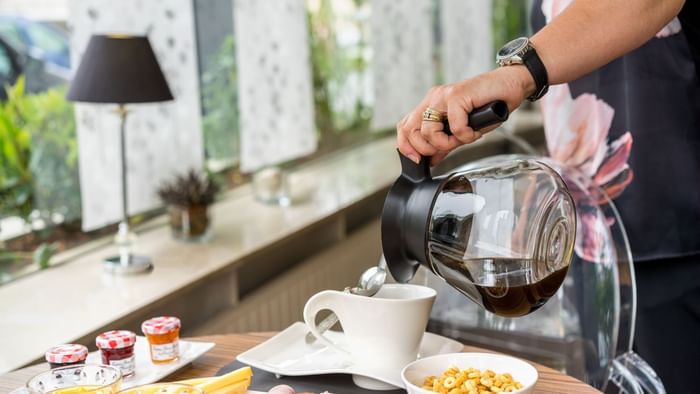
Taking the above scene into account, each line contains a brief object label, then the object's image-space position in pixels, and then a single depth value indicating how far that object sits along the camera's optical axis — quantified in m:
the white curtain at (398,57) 4.41
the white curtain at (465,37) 5.33
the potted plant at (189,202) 2.82
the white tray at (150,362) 1.73
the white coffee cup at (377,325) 1.68
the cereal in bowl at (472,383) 1.60
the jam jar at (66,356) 1.69
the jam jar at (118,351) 1.73
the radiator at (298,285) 2.89
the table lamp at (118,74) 2.40
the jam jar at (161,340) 1.77
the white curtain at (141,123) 2.64
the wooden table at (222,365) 1.71
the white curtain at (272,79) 3.42
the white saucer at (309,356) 1.71
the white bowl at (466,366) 1.62
